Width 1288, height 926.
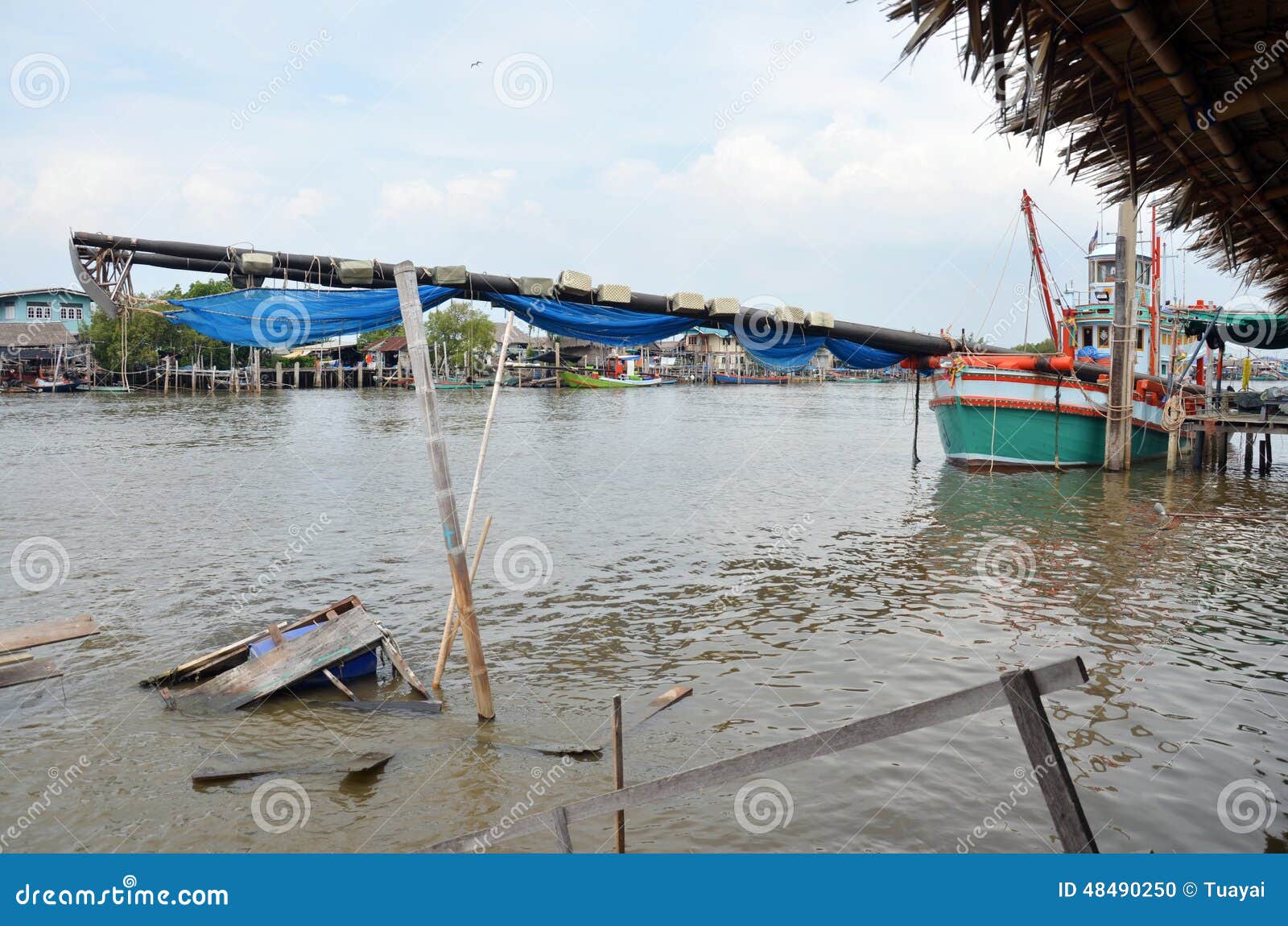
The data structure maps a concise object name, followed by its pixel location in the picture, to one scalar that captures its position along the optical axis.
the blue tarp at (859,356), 11.08
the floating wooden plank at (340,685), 7.95
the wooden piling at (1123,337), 20.88
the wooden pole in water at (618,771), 4.59
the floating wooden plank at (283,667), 7.82
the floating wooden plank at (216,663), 8.23
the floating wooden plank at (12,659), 6.78
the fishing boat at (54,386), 58.56
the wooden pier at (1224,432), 21.06
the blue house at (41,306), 60.12
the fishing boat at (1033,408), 22.11
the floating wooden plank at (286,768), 6.53
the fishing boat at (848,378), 138.38
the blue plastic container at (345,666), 8.16
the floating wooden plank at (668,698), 7.79
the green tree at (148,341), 59.28
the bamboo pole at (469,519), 7.64
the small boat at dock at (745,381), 106.69
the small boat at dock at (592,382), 84.69
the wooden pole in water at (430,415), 6.42
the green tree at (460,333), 88.81
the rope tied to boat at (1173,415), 22.09
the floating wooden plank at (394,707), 7.79
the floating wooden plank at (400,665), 8.02
